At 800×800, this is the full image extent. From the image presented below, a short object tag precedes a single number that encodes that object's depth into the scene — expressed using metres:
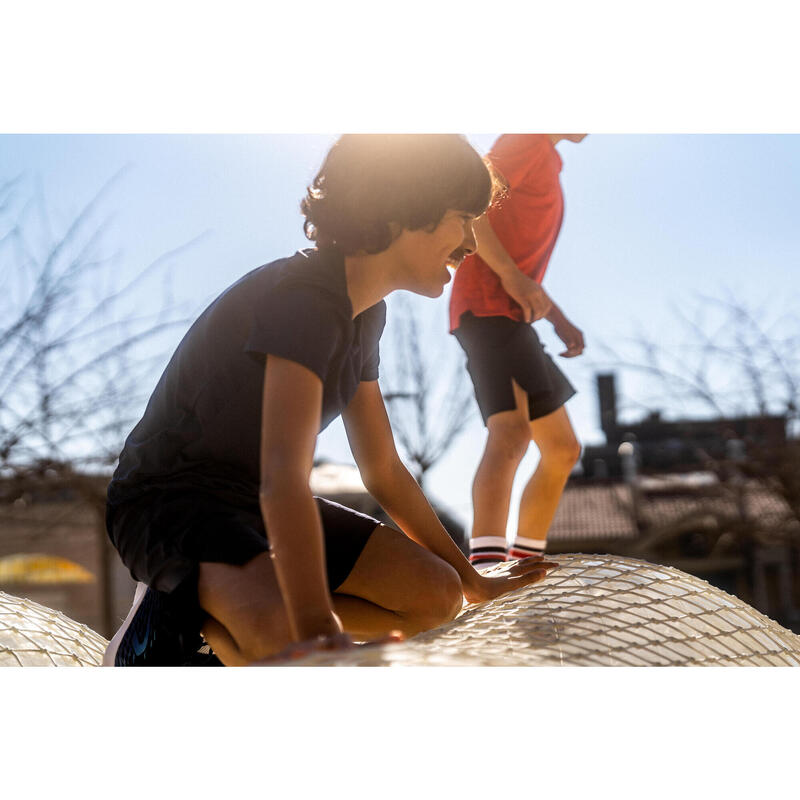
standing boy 2.00
